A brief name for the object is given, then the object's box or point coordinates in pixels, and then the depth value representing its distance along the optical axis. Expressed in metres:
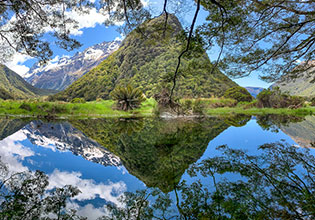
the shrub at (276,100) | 20.38
